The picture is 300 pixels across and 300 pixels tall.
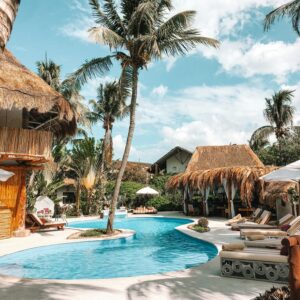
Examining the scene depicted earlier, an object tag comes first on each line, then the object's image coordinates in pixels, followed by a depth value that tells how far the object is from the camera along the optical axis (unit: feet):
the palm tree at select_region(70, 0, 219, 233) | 40.86
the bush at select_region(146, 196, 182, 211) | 88.95
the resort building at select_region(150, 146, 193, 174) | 111.75
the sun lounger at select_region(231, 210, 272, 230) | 41.07
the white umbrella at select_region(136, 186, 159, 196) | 87.04
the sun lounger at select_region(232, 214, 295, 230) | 36.50
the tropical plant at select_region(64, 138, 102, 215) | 78.32
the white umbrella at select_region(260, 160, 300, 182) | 23.02
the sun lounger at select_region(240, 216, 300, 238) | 27.68
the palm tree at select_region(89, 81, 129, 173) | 84.64
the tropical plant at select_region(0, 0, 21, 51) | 8.21
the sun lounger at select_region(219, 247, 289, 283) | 18.03
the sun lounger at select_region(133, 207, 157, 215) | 83.66
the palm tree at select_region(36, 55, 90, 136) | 71.20
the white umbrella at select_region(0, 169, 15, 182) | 24.31
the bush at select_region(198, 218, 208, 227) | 46.09
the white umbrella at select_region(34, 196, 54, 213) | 61.82
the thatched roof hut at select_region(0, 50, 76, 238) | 36.45
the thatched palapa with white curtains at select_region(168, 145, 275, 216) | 60.80
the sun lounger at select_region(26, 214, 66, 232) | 46.69
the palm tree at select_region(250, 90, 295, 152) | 92.48
